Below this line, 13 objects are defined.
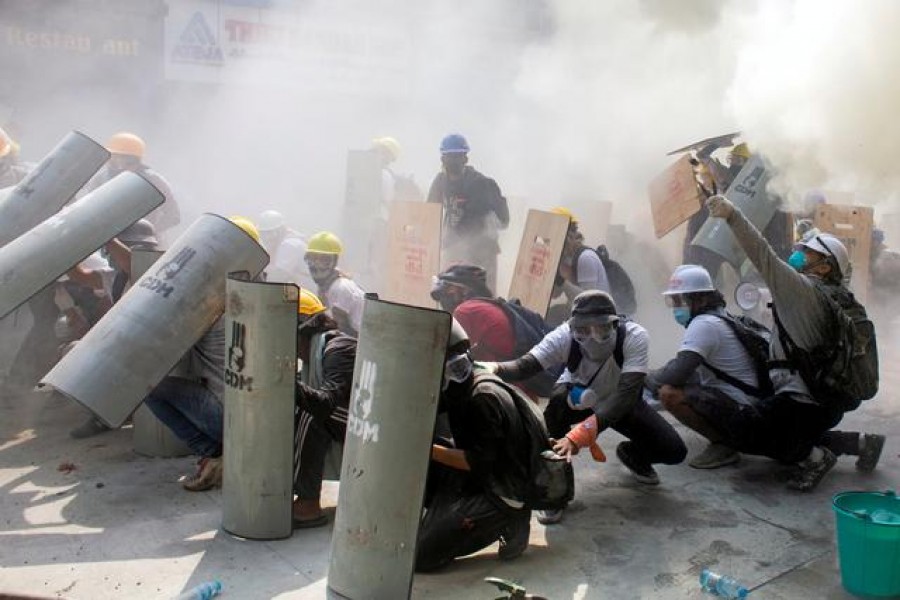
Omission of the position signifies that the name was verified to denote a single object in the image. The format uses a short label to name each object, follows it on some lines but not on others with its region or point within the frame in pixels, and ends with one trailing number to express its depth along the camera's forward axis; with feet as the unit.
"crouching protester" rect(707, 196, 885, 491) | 14.33
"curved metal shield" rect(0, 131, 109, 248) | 18.30
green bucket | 10.77
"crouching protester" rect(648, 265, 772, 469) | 15.07
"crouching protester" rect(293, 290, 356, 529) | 12.87
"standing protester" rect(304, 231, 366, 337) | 18.10
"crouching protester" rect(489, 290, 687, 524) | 13.96
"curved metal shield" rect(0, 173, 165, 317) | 15.71
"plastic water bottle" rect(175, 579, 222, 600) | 10.94
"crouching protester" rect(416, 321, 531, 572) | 11.59
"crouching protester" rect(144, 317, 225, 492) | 14.92
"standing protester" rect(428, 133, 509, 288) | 24.13
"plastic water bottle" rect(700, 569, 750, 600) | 11.11
